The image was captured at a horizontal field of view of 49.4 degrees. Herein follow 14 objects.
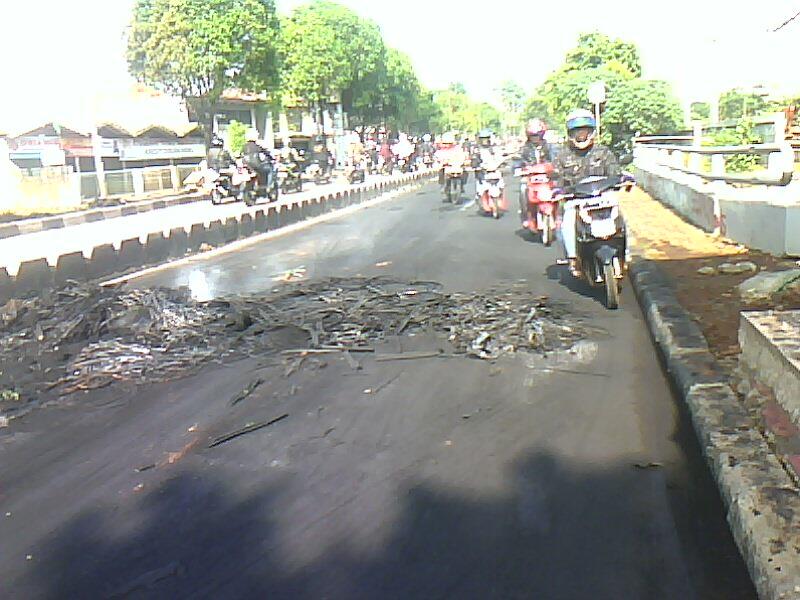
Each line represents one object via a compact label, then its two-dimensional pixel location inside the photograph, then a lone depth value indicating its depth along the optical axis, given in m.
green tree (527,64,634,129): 35.67
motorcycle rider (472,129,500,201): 16.35
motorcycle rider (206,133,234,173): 27.45
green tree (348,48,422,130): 64.12
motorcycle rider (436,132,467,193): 21.12
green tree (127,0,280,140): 36.34
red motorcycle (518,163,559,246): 12.84
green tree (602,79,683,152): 31.58
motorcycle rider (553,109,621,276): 8.53
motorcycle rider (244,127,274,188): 25.91
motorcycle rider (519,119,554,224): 13.58
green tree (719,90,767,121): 47.62
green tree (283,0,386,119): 51.56
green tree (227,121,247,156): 43.94
